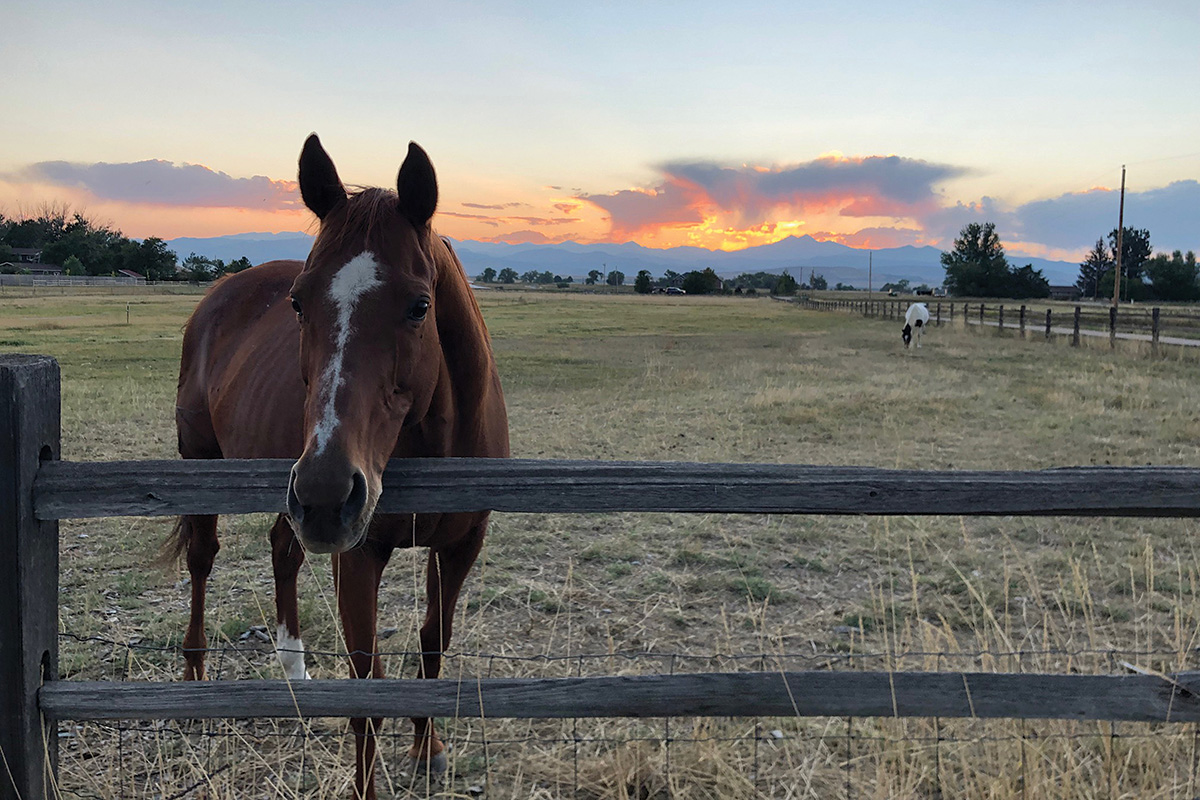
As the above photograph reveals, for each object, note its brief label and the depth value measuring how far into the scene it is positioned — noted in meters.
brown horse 1.95
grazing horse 25.24
